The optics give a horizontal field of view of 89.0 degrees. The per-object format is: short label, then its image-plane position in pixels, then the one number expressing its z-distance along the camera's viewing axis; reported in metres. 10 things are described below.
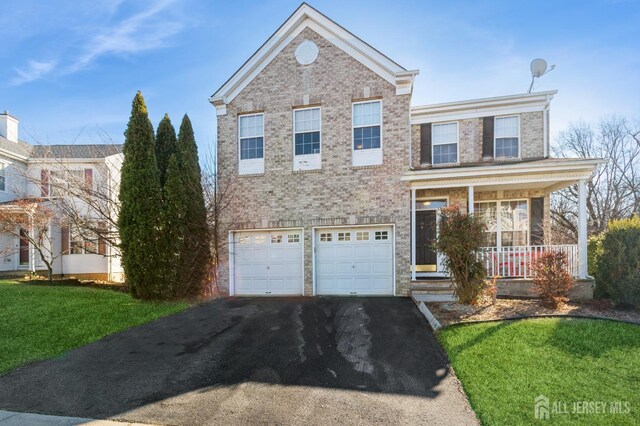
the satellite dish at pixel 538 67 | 14.09
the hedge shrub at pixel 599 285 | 8.68
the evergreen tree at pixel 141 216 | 9.92
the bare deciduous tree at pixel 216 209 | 11.47
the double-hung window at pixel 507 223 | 11.95
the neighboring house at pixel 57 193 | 13.89
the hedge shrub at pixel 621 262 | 7.81
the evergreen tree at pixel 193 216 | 10.57
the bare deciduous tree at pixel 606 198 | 21.98
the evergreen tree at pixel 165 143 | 11.39
